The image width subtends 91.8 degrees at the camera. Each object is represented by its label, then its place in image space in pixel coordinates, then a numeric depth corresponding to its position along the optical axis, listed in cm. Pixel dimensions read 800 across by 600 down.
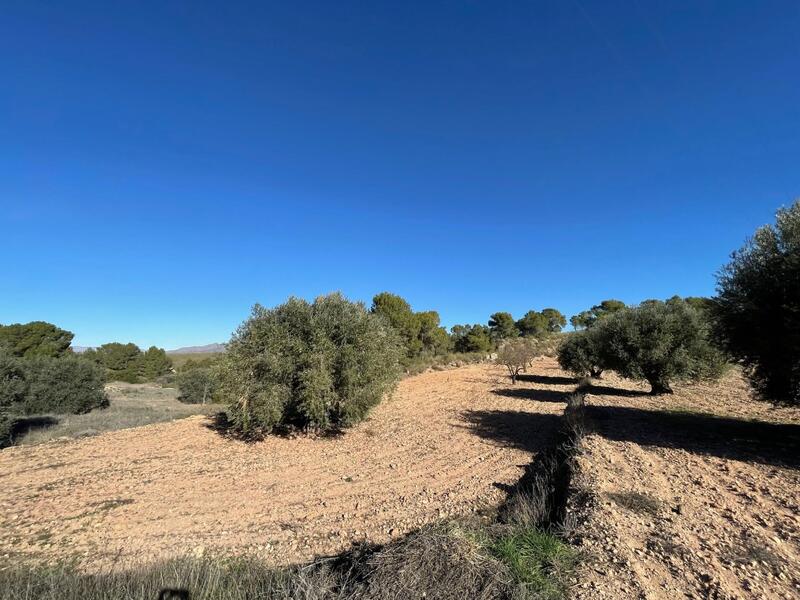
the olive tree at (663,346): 1551
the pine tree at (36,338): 3241
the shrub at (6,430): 1276
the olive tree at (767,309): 805
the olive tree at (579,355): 2311
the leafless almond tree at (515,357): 2550
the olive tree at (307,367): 1208
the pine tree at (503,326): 6266
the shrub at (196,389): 2803
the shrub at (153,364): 4972
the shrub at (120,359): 4709
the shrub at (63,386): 1920
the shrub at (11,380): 1359
